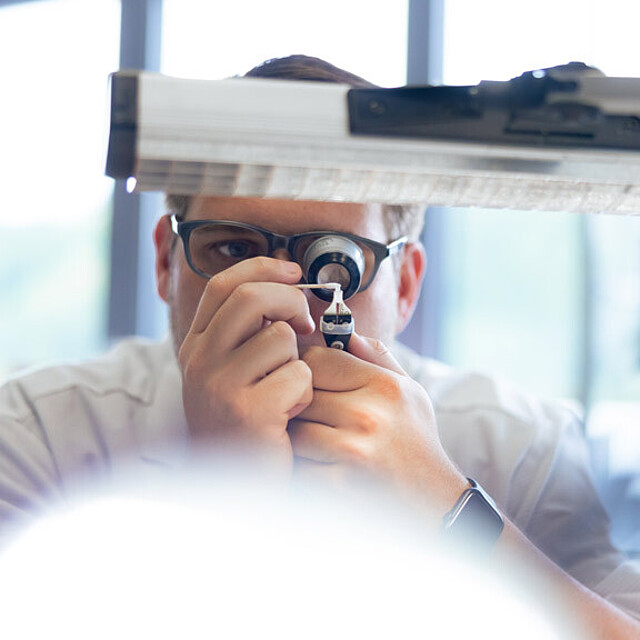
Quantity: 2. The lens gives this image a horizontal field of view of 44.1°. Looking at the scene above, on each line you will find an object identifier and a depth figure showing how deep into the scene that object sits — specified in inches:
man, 32.1
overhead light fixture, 21.3
